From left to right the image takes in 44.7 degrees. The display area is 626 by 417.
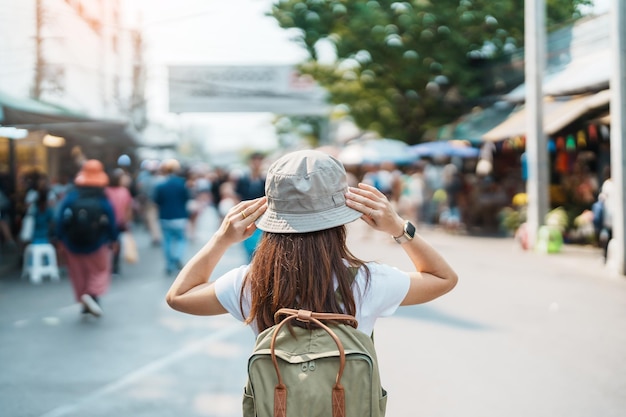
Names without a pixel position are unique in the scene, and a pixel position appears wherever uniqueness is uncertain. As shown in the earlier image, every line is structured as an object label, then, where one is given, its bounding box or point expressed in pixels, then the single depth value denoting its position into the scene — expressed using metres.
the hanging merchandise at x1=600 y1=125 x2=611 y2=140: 14.73
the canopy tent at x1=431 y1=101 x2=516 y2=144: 20.92
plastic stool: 11.77
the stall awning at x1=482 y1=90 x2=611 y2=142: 14.85
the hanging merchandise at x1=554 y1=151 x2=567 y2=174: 17.88
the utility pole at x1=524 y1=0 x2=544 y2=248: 14.85
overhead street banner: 38.84
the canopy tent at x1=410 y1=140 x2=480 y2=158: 20.89
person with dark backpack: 8.29
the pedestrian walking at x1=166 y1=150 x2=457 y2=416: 2.28
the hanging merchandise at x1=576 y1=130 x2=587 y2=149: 15.64
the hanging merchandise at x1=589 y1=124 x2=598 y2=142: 14.79
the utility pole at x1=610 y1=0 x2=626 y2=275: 11.03
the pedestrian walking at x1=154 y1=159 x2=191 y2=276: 12.02
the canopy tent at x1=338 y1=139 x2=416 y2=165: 23.61
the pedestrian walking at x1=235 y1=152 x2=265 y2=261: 9.19
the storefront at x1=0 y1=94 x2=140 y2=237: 12.38
